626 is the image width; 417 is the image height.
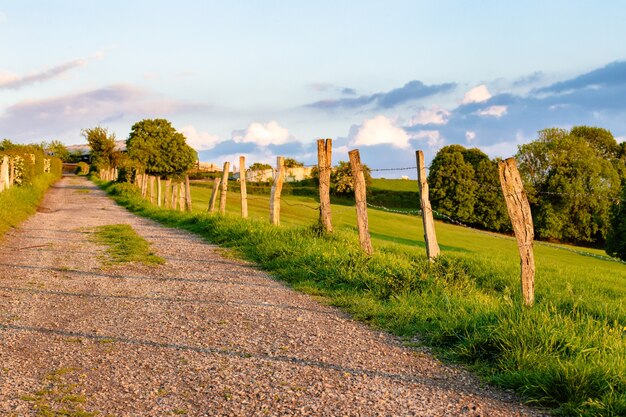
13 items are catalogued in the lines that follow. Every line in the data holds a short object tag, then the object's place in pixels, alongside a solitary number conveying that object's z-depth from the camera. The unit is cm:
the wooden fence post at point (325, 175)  1597
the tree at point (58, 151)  12926
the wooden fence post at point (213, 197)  2504
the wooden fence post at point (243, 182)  2171
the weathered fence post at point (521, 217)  884
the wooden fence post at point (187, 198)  2902
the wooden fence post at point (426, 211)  1302
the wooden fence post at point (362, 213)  1429
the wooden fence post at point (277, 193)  1877
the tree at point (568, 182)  6025
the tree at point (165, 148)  8112
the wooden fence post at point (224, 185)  2334
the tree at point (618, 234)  3778
